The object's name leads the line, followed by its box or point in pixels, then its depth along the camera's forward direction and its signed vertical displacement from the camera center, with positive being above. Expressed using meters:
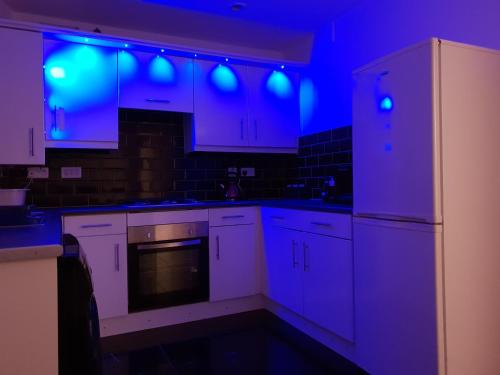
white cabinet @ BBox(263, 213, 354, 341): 2.39 -0.65
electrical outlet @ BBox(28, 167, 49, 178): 3.10 +0.12
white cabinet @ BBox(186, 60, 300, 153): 3.52 +0.70
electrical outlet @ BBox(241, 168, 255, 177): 4.00 +0.12
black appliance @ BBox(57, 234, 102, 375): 1.16 -0.39
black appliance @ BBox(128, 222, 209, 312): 2.96 -0.63
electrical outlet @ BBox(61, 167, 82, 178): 3.21 +0.12
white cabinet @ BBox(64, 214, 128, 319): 2.79 -0.50
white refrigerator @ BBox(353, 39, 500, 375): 1.78 -0.14
